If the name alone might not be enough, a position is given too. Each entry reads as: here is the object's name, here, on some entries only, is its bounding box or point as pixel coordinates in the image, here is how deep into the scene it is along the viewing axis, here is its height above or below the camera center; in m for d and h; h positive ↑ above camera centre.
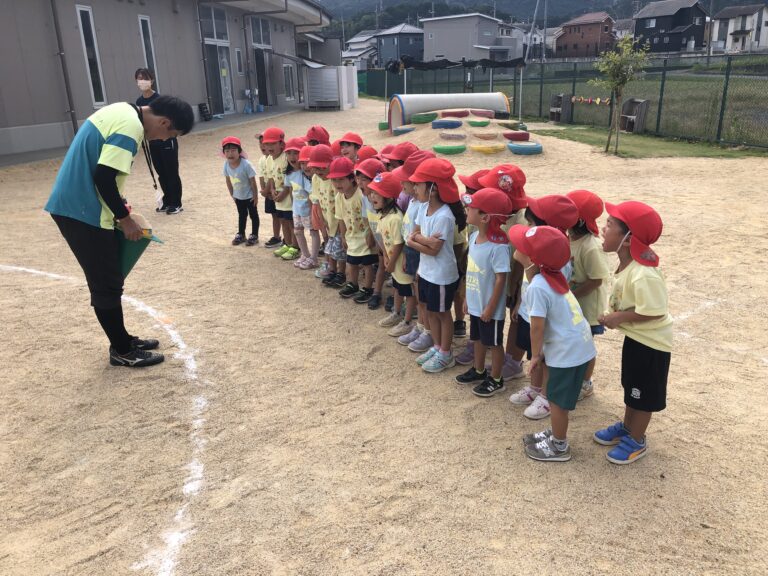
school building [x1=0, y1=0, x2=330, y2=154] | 13.54 +1.55
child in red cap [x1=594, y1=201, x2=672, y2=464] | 2.78 -1.05
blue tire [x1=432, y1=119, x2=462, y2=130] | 14.92 -0.57
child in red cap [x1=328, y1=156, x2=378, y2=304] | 4.84 -0.99
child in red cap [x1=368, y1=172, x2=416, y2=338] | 4.23 -0.91
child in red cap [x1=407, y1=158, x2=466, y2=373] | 3.78 -0.89
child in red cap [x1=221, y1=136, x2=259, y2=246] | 6.46 -0.82
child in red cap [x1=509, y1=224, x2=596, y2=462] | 2.80 -1.09
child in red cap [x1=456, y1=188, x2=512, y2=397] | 3.34 -0.98
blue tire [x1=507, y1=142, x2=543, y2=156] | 13.17 -1.09
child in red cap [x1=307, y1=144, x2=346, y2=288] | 5.23 -0.98
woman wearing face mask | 8.47 -0.80
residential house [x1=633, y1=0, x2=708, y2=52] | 70.06 +8.25
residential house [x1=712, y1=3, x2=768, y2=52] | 61.81 +6.80
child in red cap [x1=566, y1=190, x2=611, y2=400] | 3.31 -0.90
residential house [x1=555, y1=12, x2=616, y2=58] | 72.88 +7.48
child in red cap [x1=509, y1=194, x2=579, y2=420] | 3.08 -1.04
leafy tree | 13.30 +0.67
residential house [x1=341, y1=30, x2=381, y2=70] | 65.12 +6.15
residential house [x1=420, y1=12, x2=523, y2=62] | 60.84 +6.48
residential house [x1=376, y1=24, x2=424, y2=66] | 66.12 +6.75
